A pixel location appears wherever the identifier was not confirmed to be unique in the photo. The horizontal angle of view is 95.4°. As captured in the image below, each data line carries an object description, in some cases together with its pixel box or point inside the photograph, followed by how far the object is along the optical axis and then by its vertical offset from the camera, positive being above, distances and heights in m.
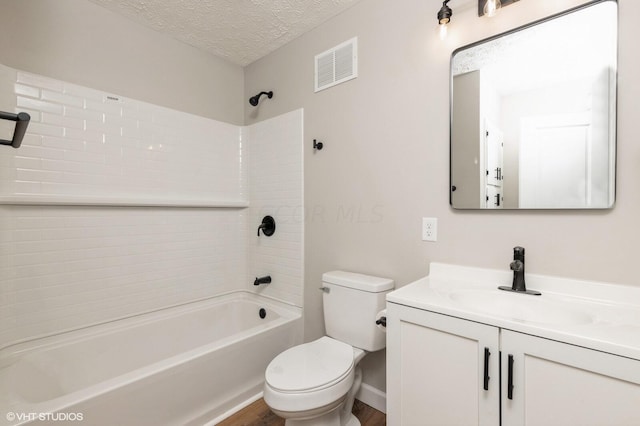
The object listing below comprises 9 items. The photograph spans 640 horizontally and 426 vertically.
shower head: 2.38 +0.91
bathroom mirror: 1.12 +0.40
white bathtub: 1.26 -0.88
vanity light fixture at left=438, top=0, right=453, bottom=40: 1.35 +0.90
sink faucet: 1.22 -0.28
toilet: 1.27 -0.78
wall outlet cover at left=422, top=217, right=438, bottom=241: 1.54 -0.11
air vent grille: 1.86 +0.96
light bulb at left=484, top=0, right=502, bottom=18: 1.26 +0.88
